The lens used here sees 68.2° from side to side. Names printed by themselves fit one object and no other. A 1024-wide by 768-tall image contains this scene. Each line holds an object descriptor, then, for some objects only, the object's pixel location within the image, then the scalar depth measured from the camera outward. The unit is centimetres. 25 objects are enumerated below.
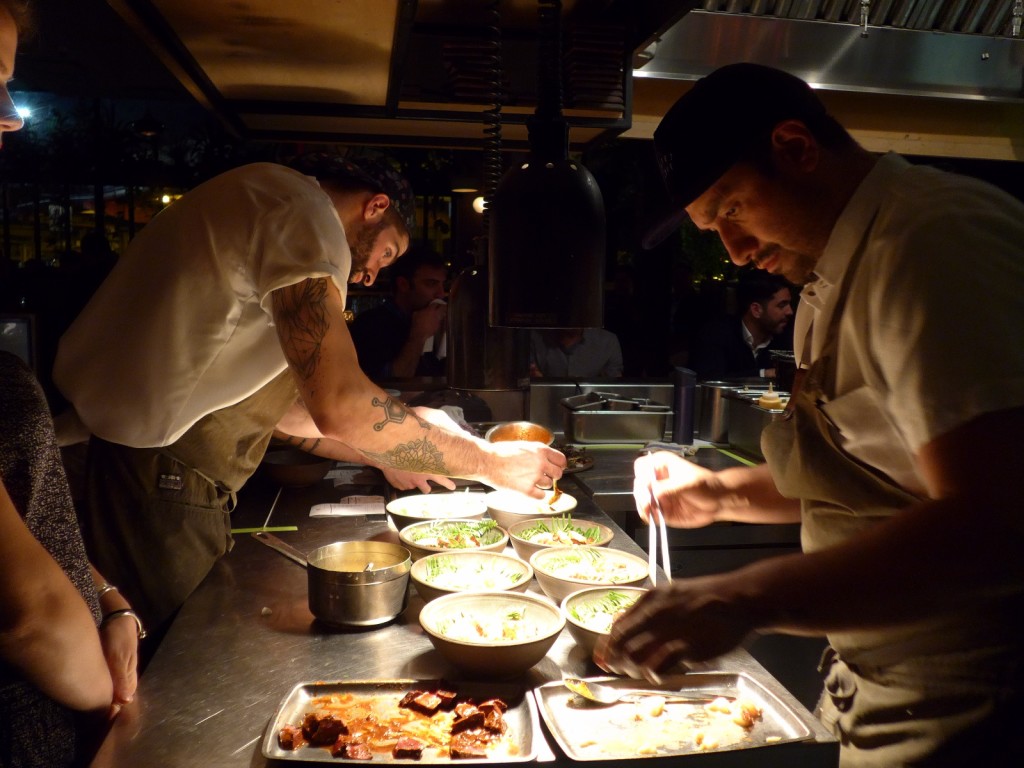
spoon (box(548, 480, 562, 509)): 245
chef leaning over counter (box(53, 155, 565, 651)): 195
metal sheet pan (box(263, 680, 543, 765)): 119
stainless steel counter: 123
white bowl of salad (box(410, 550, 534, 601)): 181
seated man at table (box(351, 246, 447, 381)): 545
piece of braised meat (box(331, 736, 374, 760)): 118
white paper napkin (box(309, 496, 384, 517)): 263
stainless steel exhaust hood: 296
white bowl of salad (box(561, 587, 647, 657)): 158
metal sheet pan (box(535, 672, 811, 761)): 124
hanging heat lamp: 163
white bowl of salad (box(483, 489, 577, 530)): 230
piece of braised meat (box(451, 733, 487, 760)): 121
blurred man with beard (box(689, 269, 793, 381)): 601
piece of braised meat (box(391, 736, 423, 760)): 120
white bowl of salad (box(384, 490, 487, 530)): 233
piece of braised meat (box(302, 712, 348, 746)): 122
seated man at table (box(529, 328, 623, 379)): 581
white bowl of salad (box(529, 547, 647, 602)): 178
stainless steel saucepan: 169
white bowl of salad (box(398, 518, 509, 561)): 202
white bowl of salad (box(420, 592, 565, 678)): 143
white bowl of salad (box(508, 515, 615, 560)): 213
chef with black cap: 100
